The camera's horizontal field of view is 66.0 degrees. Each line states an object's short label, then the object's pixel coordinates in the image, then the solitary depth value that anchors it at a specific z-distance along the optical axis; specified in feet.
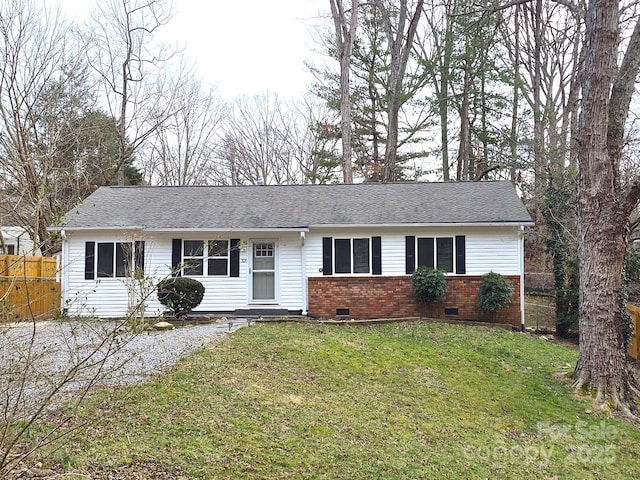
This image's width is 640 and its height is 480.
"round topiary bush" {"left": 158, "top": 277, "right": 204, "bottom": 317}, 40.29
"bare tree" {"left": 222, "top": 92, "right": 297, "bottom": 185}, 96.99
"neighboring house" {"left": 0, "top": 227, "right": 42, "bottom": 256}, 80.62
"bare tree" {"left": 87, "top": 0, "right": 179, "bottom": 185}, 73.15
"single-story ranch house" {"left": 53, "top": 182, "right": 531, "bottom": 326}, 44.52
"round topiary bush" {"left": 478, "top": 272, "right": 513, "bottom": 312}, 42.78
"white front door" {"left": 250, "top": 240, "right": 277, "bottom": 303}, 45.68
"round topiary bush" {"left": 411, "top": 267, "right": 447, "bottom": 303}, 42.98
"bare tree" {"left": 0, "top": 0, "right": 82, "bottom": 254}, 58.34
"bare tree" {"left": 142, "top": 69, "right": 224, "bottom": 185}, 92.84
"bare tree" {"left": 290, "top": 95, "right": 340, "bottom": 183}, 82.38
